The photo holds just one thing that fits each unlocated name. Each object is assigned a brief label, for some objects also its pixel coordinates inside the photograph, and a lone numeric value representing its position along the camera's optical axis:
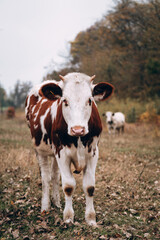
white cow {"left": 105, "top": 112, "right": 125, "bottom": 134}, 16.72
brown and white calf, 3.36
